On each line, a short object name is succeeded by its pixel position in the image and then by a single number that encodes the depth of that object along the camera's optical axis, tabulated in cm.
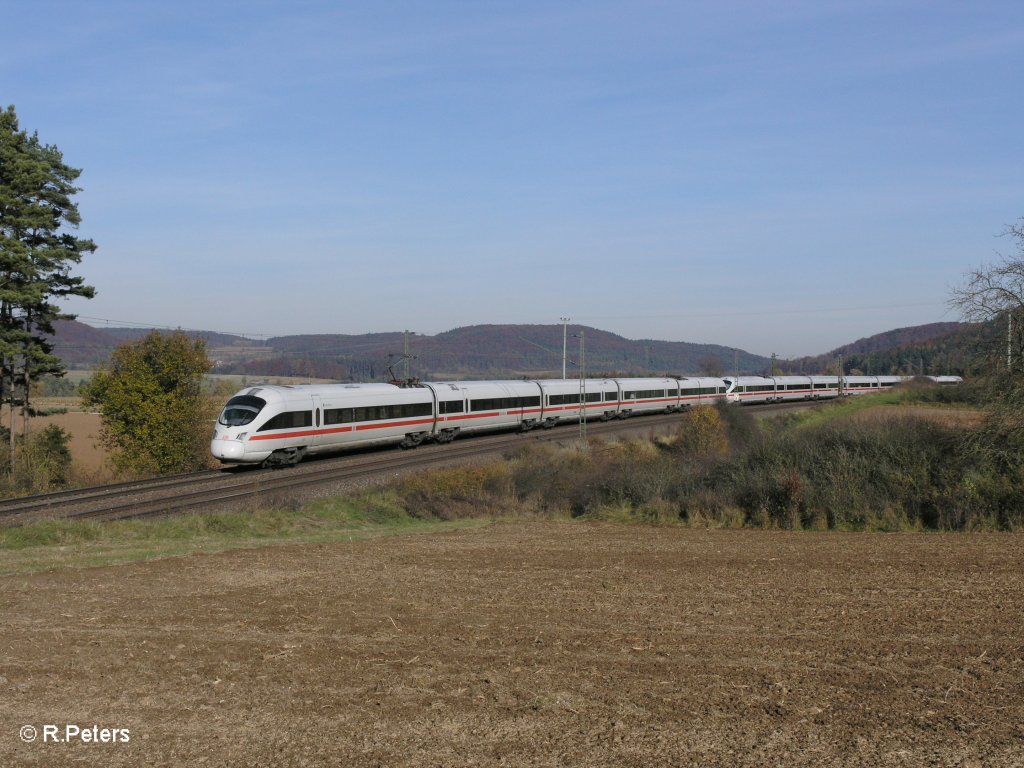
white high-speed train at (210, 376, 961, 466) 3053
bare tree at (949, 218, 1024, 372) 2330
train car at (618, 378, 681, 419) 5928
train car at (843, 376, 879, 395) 8631
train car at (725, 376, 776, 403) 7331
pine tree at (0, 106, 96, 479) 3869
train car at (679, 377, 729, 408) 6606
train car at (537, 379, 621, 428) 5013
